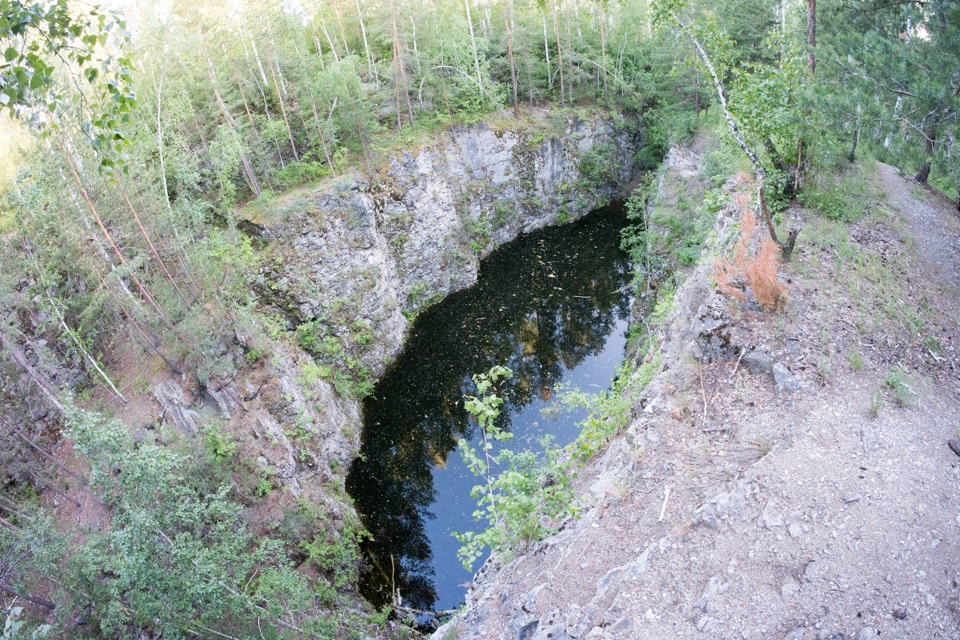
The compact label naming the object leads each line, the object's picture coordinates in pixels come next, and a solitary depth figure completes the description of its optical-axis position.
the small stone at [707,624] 5.97
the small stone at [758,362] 9.26
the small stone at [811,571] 6.03
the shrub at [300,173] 21.80
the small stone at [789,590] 5.95
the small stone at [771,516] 6.78
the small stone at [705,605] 6.14
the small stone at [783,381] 8.77
